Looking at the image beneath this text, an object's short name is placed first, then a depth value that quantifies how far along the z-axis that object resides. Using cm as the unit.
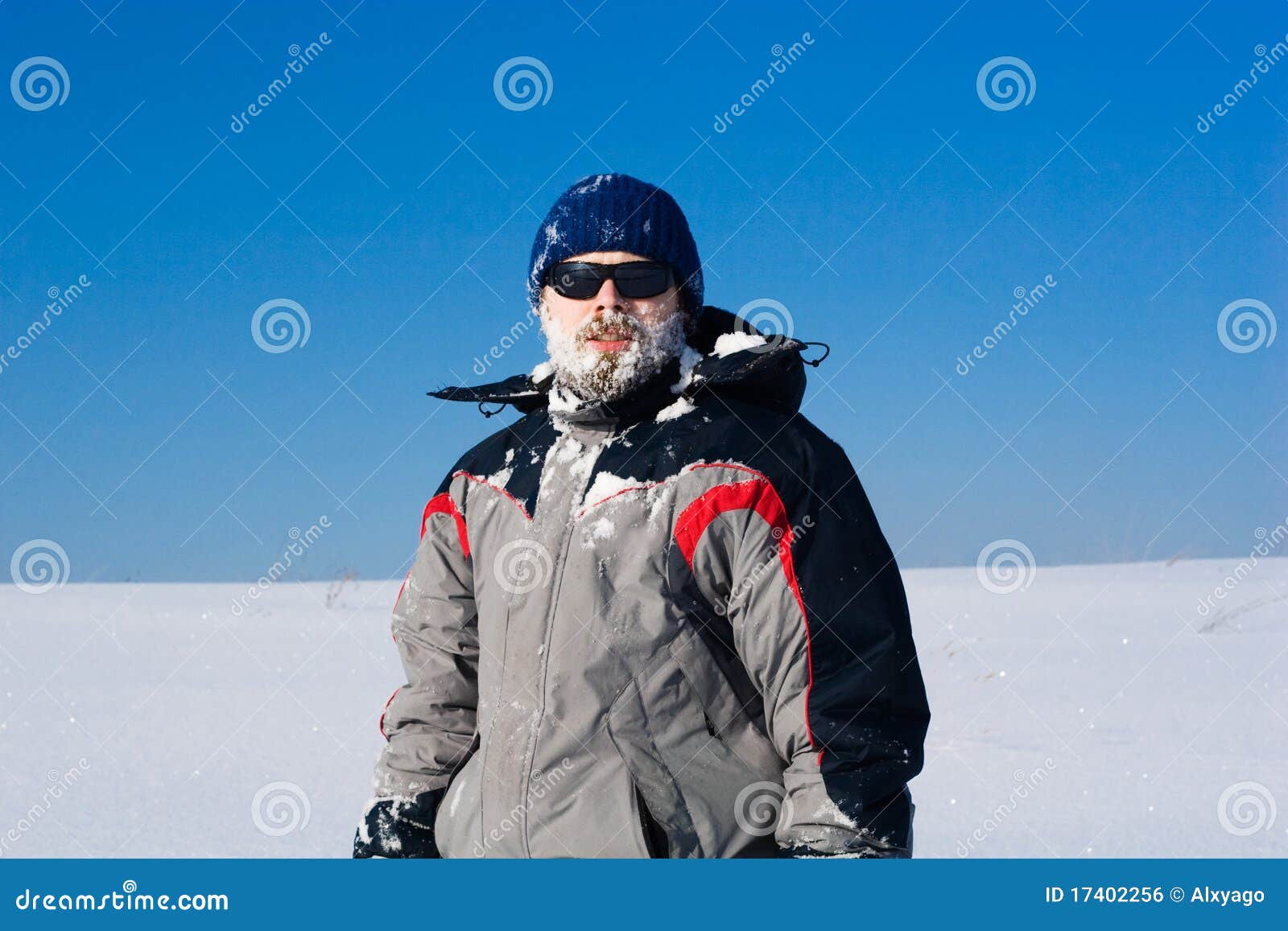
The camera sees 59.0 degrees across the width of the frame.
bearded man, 229
